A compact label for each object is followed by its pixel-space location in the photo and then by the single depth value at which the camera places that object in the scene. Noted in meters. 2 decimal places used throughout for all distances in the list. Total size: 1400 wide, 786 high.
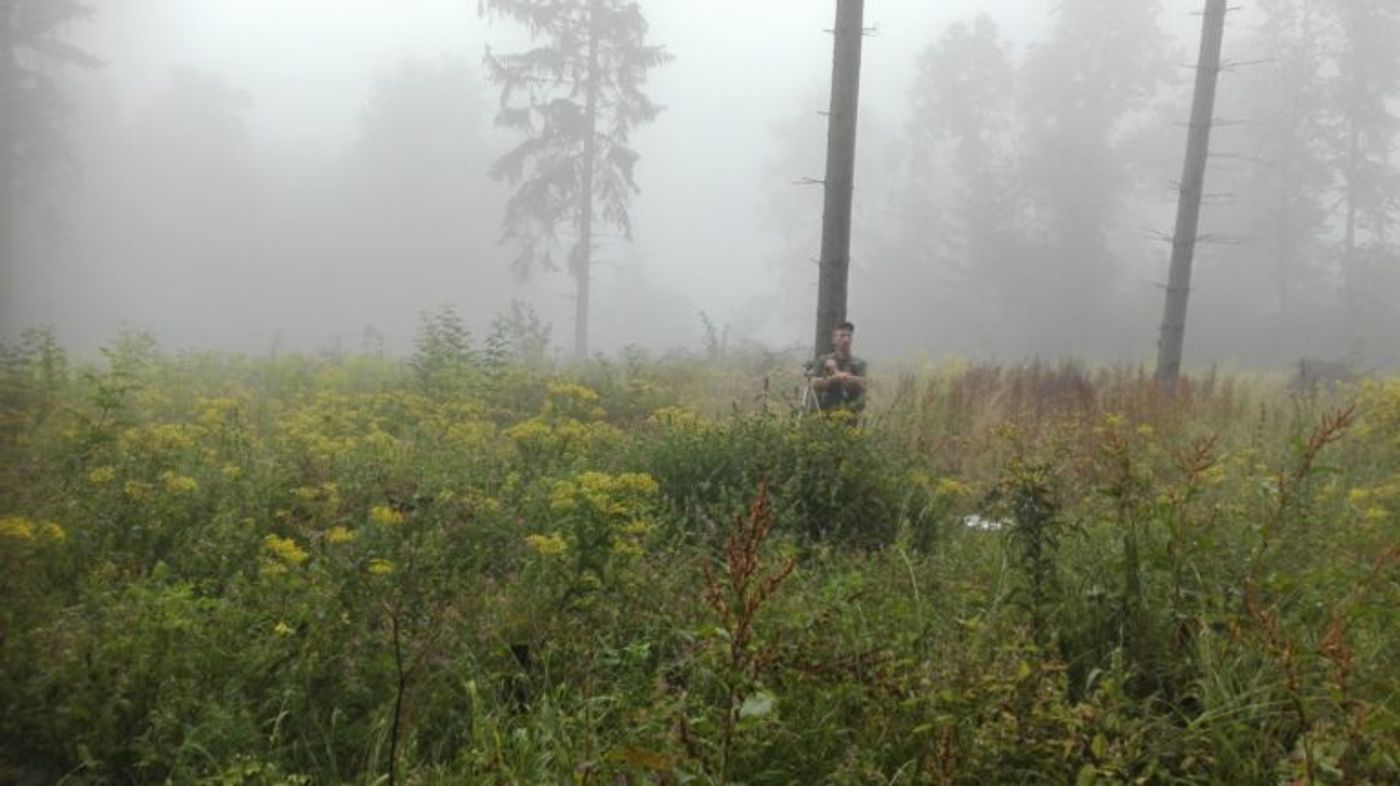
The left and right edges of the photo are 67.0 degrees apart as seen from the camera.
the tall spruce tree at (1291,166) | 32.47
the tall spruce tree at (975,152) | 36.72
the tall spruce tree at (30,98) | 24.00
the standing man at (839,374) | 8.67
